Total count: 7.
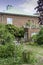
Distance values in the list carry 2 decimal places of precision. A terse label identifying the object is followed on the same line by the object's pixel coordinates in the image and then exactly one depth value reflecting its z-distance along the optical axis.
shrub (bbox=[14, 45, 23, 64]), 6.89
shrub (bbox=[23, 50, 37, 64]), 6.83
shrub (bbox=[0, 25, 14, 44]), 9.73
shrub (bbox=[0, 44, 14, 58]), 7.46
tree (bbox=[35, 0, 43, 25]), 5.54
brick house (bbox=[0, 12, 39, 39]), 15.50
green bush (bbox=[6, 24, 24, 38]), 14.30
